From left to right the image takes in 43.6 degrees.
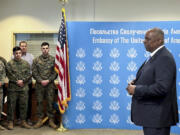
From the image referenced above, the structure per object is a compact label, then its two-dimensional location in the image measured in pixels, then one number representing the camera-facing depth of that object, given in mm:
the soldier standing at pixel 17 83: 3766
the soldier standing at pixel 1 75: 3654
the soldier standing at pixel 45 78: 3799
